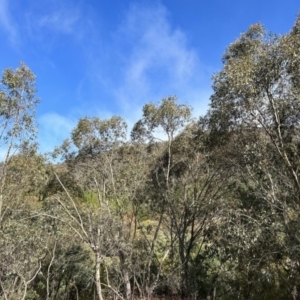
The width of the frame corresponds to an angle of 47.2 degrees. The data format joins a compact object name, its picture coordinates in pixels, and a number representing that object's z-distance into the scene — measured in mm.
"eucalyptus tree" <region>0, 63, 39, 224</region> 9664
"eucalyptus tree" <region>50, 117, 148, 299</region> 10141
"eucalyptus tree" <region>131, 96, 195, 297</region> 11547
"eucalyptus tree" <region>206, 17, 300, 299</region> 6672
